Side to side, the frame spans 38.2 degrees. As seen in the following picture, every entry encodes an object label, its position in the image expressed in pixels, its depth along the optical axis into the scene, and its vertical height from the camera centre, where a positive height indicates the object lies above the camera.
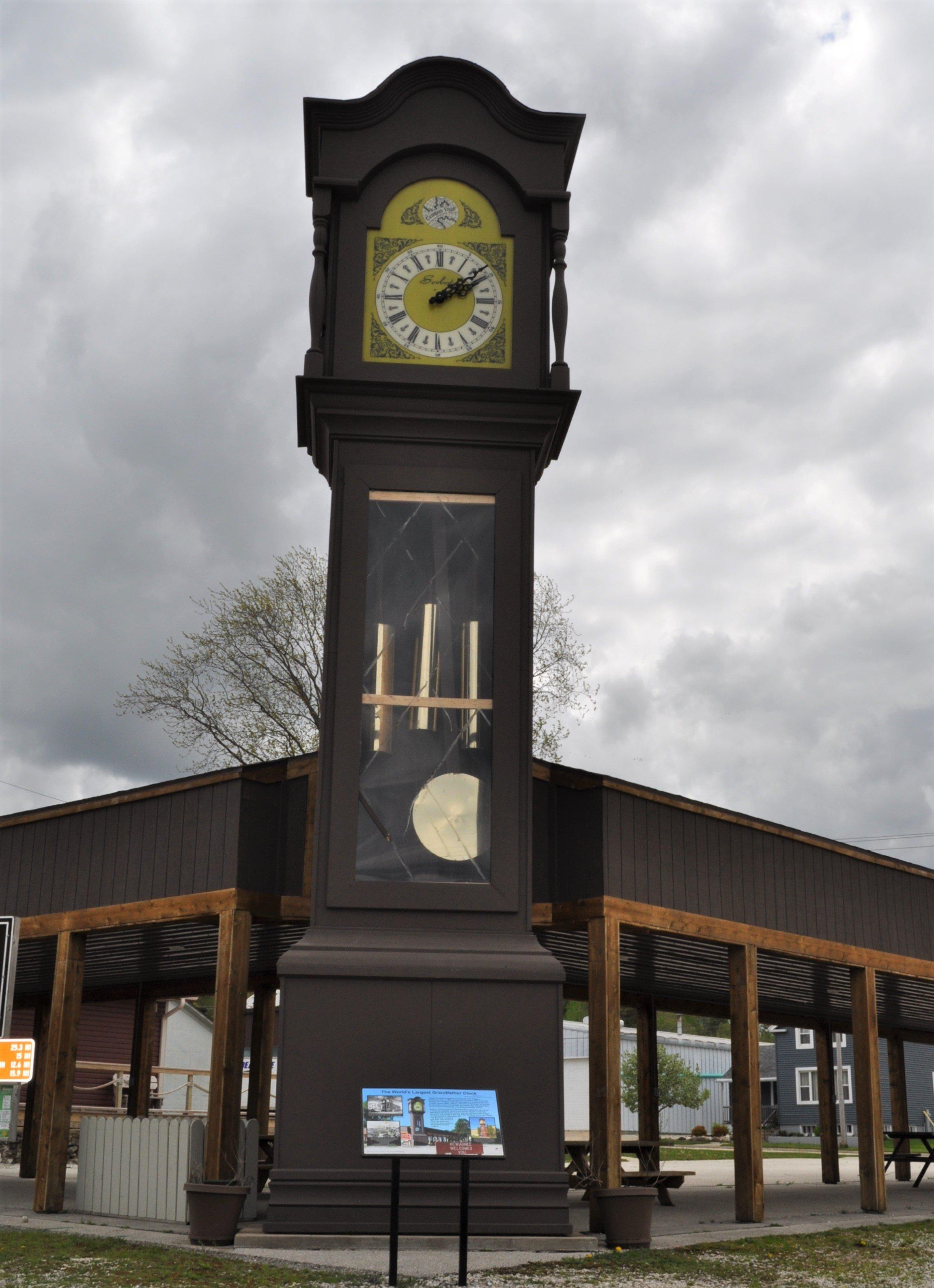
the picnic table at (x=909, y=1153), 18.80 -1.12
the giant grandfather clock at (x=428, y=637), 10.38 +3.47
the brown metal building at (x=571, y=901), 11.95 +1.52
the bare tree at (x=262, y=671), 27.48 +7.60
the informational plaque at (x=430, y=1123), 8.22 -0.36
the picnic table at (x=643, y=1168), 14.33 -1.09
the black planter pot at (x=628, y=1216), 10.54 -1.12
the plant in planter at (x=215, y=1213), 10.17 -1.12
